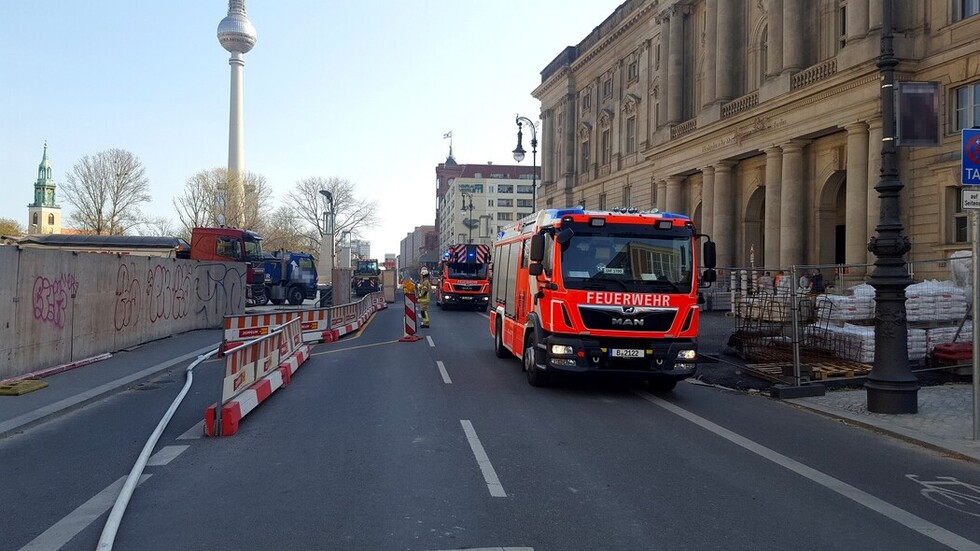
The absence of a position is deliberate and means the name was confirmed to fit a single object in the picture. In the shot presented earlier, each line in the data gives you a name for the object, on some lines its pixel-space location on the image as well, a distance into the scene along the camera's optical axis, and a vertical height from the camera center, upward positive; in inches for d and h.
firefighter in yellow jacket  903.5 -4.6
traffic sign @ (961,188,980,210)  332.8 +46.0
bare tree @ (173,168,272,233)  2544.3 +286.5
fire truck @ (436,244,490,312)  1384.1 +25.4
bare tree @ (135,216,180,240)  2652.6 +197.3
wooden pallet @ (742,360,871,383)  502.3 -52.5
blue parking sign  334.0 +64.7
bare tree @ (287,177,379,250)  3179.1 +351.7
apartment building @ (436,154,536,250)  5447.8 +728.4
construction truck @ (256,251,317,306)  1542.8 +15.0
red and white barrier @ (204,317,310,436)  330.6 -54.7
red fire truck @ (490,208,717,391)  423.2 -0.6
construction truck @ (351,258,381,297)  2309.3 +27.3
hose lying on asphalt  190.2 -66.6
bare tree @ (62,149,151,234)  2454.5 +303.2
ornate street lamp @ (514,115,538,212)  1514.5 +323.2
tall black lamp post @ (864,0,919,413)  395.2 +2.9
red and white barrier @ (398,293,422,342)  817.5 -38.1
